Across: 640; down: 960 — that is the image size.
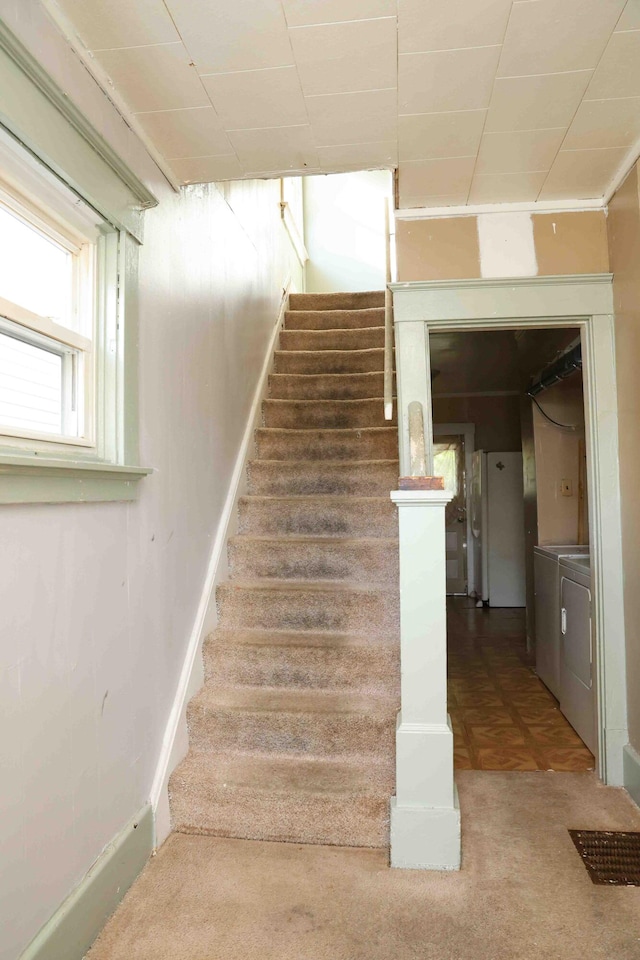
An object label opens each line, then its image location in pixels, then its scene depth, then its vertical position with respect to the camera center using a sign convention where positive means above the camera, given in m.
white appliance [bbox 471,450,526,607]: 6.32 -0.30
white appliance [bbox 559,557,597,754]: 2.77 -0.73
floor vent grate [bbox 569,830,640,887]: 1.84 -1.14
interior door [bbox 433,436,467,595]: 6.89 -0.21
